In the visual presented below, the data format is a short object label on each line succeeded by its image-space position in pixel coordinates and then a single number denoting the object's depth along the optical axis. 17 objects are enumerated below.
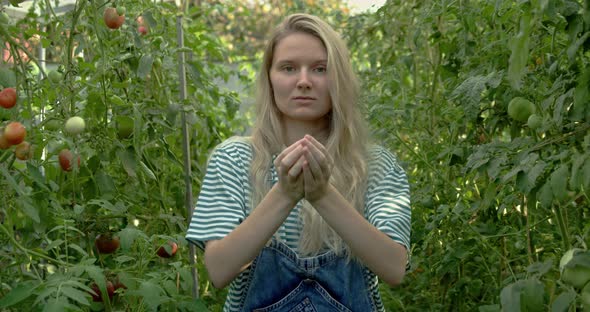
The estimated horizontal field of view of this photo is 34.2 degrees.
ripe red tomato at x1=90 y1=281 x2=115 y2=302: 2.04
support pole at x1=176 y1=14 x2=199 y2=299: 2.39
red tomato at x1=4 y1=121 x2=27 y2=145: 1.75
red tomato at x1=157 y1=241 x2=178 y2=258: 2.04
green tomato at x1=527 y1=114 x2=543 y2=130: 1.71
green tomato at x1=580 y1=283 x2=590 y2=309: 1.32
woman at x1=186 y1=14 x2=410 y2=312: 1.65
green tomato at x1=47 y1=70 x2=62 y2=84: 2.11
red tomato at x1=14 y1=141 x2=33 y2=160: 1.81
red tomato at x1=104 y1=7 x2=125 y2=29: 2.11
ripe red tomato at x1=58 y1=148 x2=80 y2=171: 1.97
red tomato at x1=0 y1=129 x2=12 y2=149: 1.76
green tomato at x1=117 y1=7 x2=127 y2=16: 2.09
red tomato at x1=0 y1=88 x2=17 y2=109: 1.81
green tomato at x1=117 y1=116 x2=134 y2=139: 2.17
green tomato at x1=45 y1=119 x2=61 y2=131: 2.08
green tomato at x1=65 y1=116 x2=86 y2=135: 1.93
